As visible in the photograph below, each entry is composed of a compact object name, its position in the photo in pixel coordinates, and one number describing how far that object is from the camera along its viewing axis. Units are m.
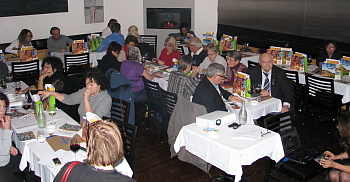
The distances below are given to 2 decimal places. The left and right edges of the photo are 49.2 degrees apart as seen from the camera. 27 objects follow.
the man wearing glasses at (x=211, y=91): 4.35
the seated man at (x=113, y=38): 8.20
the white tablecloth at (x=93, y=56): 8.13
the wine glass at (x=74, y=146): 3.13
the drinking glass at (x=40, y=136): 3.53
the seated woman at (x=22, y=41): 7.88
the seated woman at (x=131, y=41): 7.35
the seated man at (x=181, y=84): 4.91
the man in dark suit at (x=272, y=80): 5.15
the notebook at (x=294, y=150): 3.75
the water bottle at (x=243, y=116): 3.90
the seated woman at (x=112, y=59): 6.12
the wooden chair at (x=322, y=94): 5.62
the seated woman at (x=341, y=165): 3.40
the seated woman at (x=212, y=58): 6.27
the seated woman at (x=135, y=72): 5.77
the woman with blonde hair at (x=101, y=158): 2.12
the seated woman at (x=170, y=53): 7.12
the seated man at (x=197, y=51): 6.97
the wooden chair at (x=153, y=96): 5.30
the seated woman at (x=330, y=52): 6.72
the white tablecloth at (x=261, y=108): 4.59
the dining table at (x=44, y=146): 3.10
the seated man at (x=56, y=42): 8.63
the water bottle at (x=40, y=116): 3.78
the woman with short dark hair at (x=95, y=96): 4.04
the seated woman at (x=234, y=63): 5.68
